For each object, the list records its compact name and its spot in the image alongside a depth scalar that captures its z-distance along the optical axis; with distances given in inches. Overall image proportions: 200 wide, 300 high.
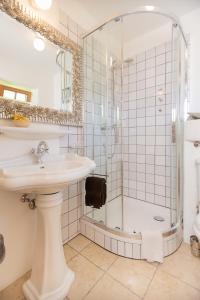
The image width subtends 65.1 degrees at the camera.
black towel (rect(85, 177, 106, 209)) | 54.8
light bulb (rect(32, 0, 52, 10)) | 44.8
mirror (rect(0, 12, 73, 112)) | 40.2
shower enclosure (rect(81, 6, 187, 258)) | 58.4
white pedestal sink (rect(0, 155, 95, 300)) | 36.4
